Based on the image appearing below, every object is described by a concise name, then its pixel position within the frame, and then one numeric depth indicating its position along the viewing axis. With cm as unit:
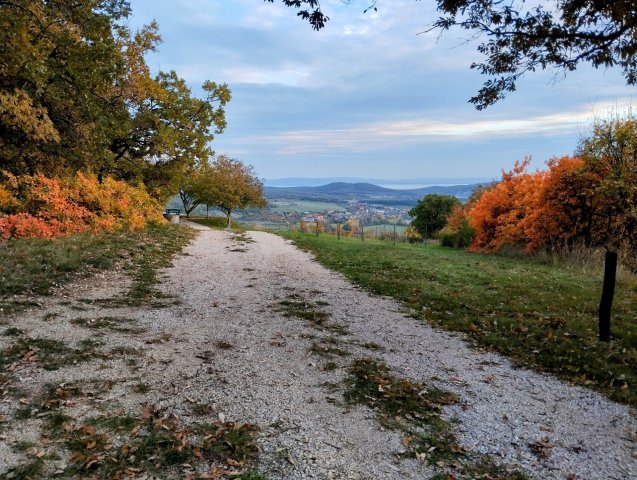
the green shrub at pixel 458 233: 2372
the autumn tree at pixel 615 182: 1257
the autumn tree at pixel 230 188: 3188
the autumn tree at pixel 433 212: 3747
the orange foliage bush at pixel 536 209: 1543
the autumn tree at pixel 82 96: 917
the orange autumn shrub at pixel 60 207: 1025
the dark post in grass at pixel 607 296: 581
